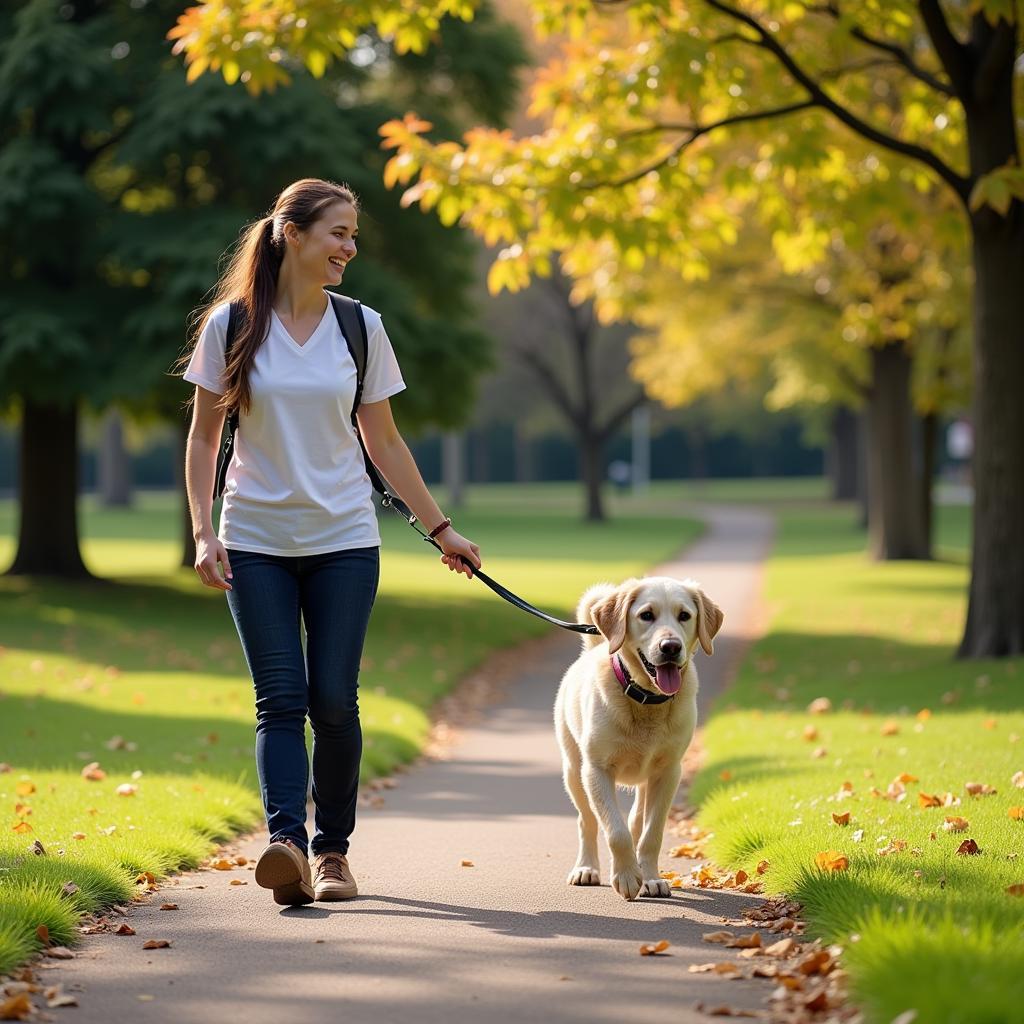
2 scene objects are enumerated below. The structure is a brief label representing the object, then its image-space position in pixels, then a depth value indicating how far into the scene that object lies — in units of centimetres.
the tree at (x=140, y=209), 1714
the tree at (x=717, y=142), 1174
